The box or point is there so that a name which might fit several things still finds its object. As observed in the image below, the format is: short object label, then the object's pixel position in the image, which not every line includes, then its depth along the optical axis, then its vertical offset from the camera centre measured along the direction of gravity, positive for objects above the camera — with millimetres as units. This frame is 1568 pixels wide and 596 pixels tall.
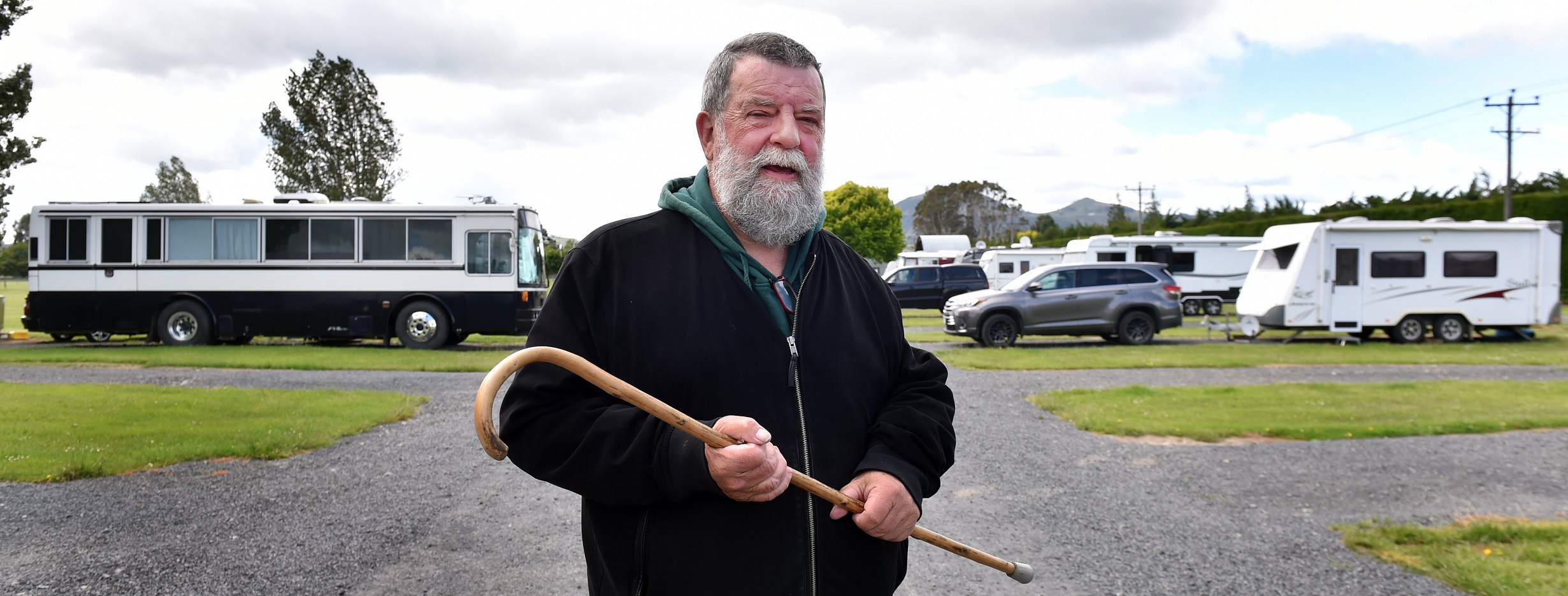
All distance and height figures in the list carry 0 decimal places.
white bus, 17000 +90
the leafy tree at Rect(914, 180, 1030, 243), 106875 +8073
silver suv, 18359 -435
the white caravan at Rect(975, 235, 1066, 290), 32844 +804
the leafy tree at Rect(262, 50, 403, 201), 33500 +5015
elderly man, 2025 -241
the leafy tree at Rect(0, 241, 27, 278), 76062 +1473
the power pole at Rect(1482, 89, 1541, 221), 31344 +2973
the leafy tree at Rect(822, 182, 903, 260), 89688 +6087
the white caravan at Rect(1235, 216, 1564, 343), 18688 +174
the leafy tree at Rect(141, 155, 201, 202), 67125 +6542
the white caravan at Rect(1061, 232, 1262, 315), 28219 +803
